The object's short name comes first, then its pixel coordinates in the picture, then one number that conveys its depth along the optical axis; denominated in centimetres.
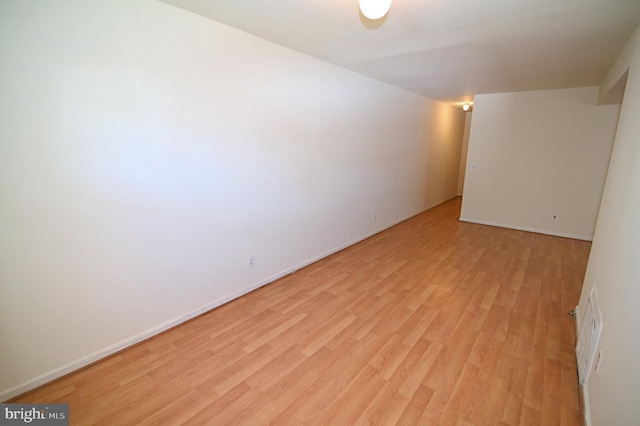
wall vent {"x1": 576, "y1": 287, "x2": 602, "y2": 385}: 171
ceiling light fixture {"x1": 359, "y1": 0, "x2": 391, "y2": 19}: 158
